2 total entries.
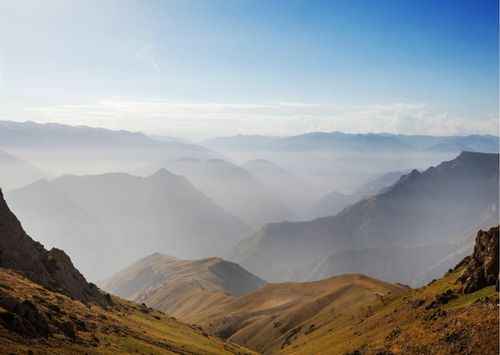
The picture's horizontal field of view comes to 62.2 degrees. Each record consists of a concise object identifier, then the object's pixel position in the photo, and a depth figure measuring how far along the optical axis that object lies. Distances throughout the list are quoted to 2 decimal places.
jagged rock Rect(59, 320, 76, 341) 45.25
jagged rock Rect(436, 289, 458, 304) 56.06
